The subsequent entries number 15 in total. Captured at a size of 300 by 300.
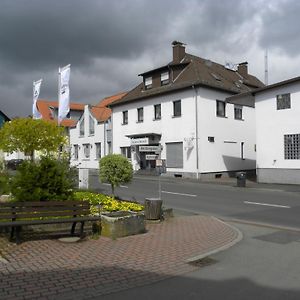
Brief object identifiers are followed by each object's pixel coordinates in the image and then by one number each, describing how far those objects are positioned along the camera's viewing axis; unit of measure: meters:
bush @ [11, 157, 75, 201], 9.76
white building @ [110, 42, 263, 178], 33.62
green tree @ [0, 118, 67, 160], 21.61
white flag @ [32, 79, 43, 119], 29.14
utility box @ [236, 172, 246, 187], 25.59
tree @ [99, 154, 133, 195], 14.66
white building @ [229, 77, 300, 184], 26.17
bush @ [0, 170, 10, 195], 13.02
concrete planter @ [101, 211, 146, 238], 9.09
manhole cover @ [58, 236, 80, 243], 8.58
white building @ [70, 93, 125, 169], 45.47
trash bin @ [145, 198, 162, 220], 11.27
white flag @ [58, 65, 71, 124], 24.58
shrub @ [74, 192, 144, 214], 11.33
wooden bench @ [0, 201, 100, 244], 8.23
